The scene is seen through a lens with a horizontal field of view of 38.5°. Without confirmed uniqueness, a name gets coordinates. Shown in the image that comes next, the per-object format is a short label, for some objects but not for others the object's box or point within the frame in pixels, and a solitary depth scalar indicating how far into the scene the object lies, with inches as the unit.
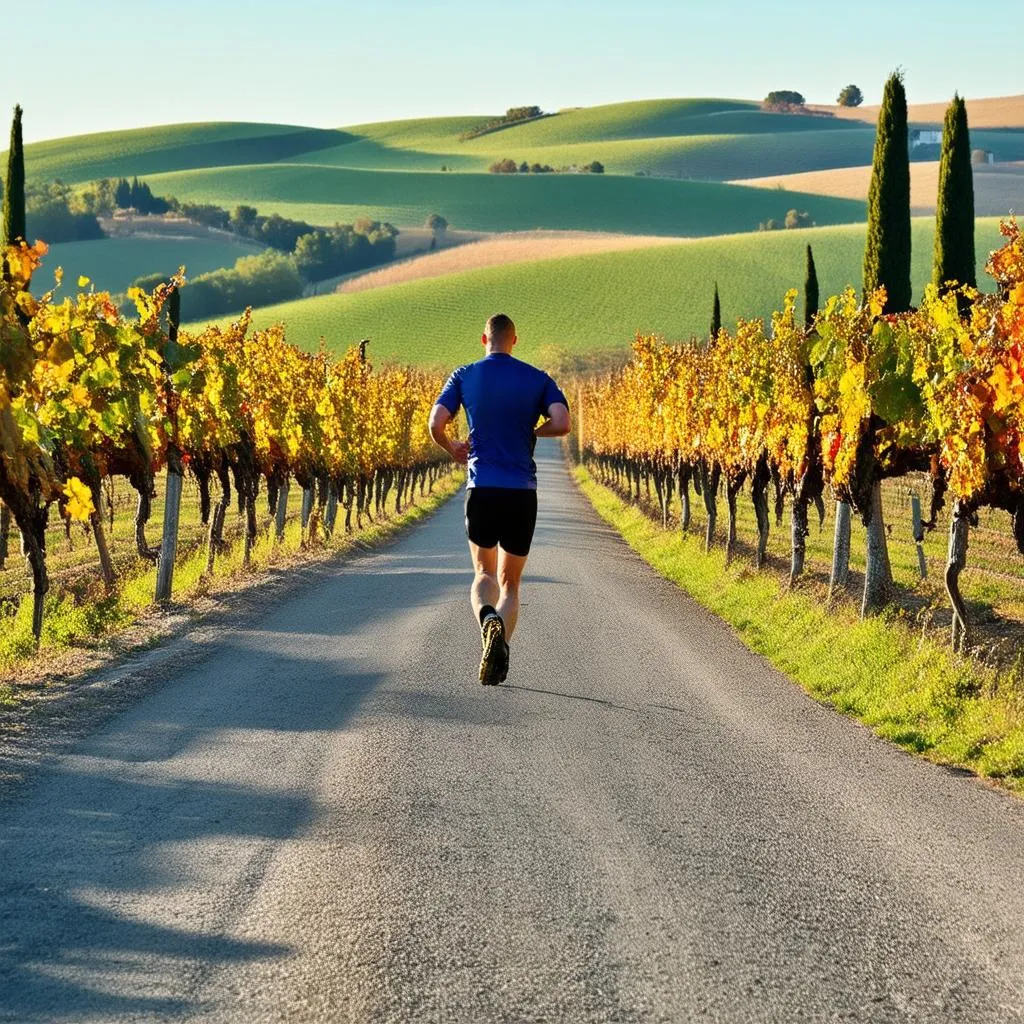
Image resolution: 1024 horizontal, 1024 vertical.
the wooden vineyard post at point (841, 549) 655.8
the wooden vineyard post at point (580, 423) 3241.6
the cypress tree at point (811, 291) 1412.4
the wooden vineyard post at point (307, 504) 1164.7
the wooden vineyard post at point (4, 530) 725.9
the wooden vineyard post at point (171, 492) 663.1
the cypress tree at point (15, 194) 947.3
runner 346.6
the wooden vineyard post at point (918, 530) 861.8
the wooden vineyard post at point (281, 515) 1087.0
